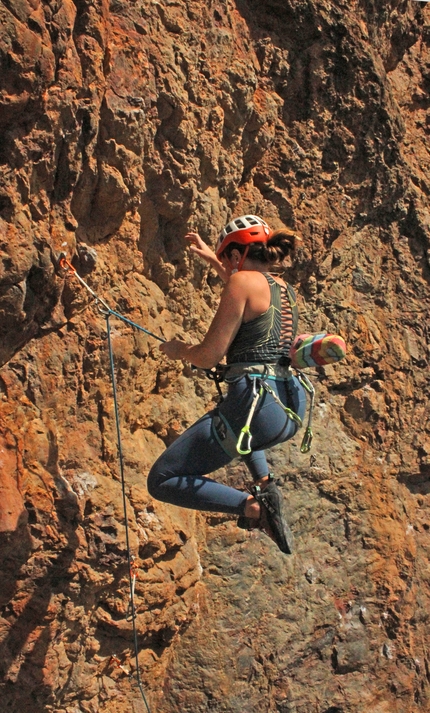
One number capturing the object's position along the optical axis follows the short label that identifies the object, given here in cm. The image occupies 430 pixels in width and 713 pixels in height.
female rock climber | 355
